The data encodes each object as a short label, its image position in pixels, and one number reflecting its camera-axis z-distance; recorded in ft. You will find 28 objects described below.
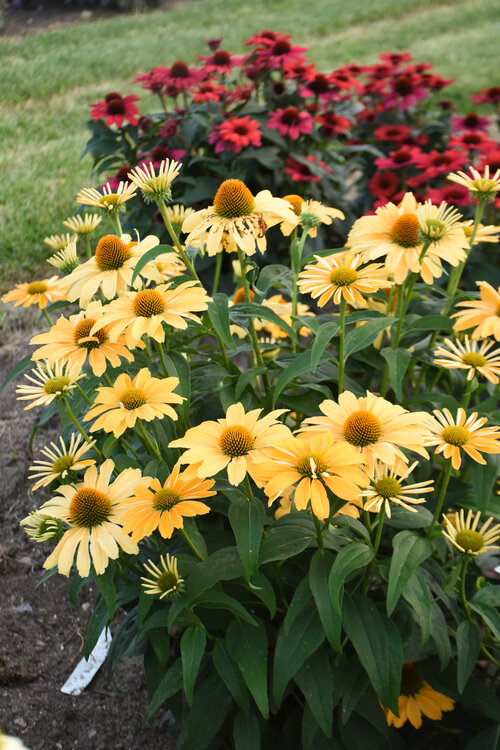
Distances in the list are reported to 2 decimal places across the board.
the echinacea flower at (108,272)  4.44
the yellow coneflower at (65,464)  4.35
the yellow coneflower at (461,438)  3.92
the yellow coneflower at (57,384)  4.36
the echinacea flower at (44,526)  4.18
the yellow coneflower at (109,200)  4.71
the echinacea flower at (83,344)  4.30
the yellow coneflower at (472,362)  4.48
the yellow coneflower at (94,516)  3.90
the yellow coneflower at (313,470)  3.46
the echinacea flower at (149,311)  4.11
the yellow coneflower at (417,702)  5.11
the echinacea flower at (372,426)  3.70
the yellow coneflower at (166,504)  3.76
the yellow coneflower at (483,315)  4.72
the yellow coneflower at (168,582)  4.04
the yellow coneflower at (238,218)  4.48
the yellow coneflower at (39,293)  5.65
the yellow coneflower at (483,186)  5.06
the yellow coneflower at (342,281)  4.39
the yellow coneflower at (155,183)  4.53
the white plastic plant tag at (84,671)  6.38
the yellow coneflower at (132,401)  3.92
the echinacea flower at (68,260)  5.33
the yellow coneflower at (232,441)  3.67
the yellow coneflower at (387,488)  3.83
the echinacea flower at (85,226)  5.53
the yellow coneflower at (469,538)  4.29
